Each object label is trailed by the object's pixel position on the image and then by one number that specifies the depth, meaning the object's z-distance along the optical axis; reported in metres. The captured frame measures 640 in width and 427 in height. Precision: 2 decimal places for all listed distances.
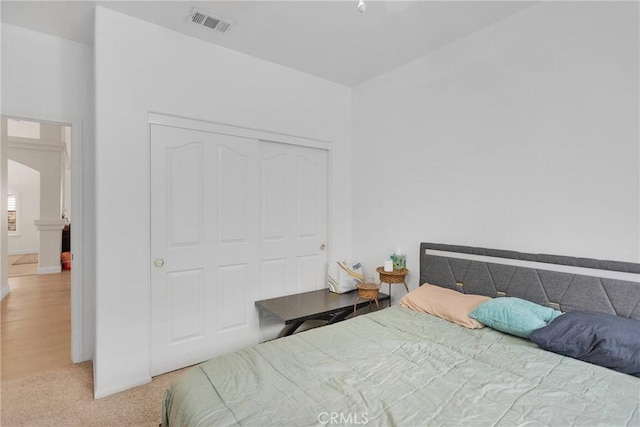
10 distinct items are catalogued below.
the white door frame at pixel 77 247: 2.62
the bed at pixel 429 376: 1.17
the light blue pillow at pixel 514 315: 1.78
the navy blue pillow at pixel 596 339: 1.45
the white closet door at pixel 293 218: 3.10
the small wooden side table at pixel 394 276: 2.87
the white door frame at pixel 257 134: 2.50
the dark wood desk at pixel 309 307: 2.65
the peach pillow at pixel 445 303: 2.05
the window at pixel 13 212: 8.05
